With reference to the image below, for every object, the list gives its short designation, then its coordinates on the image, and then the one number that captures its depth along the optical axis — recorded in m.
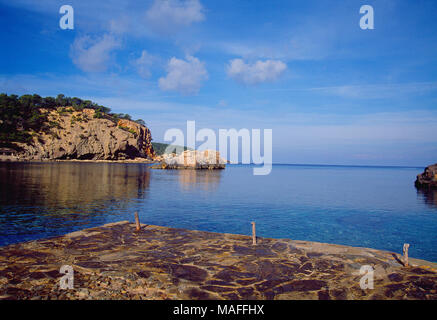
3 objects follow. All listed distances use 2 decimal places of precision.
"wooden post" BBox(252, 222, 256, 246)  11.46
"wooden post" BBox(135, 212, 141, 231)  13.54
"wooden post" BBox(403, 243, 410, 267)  8.78
